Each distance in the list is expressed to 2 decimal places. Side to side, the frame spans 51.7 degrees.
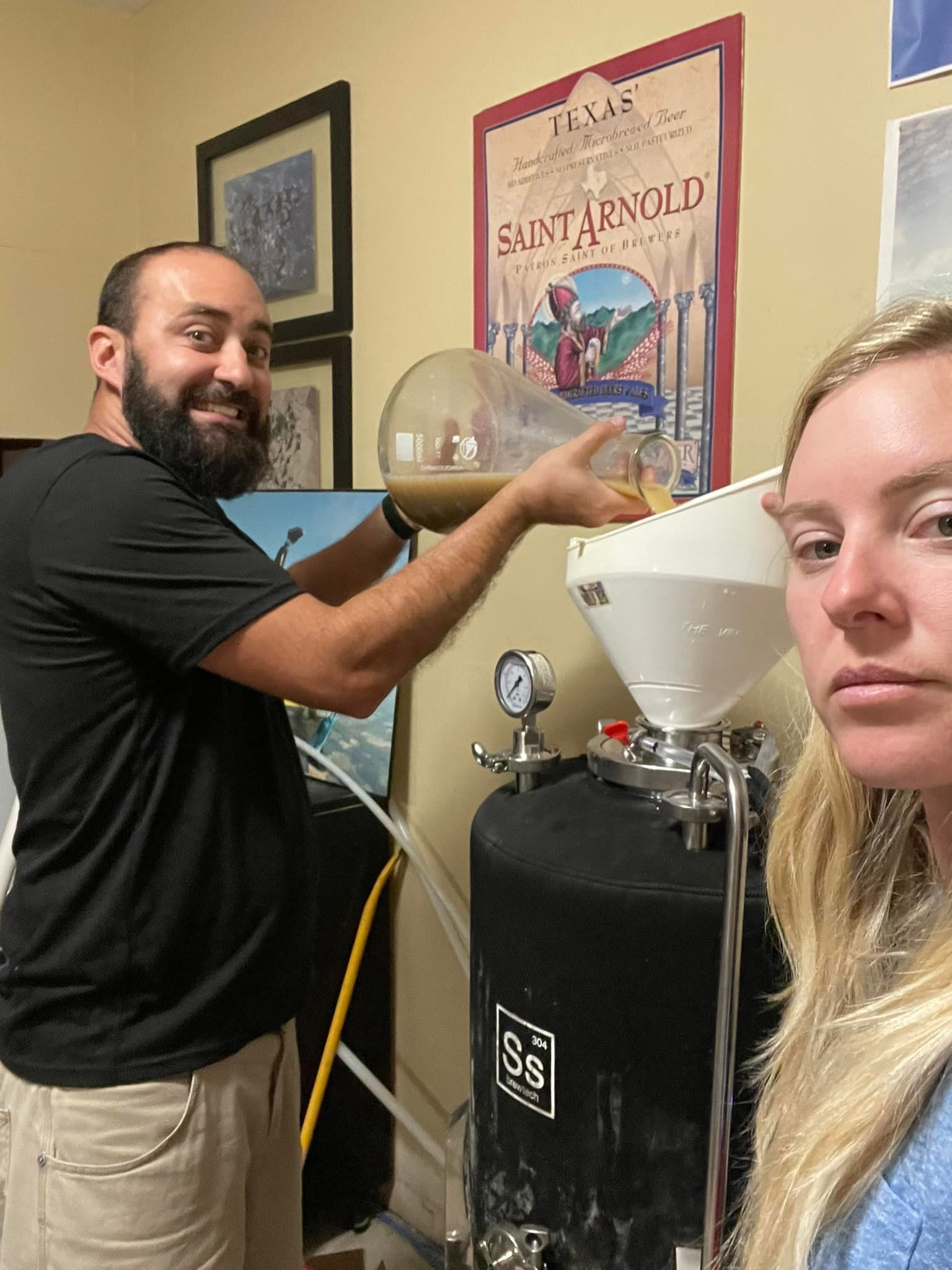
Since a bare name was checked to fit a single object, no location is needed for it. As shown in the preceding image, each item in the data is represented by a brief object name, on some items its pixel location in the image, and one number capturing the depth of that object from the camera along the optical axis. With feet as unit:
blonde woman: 1.72
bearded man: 3.52
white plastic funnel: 3.07
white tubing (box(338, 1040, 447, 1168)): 5.79
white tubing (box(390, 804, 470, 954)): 5.66
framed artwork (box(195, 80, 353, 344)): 5.98
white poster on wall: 3.51
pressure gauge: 3.90
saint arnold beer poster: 4.22
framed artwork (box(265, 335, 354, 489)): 6.14
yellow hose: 5.68
